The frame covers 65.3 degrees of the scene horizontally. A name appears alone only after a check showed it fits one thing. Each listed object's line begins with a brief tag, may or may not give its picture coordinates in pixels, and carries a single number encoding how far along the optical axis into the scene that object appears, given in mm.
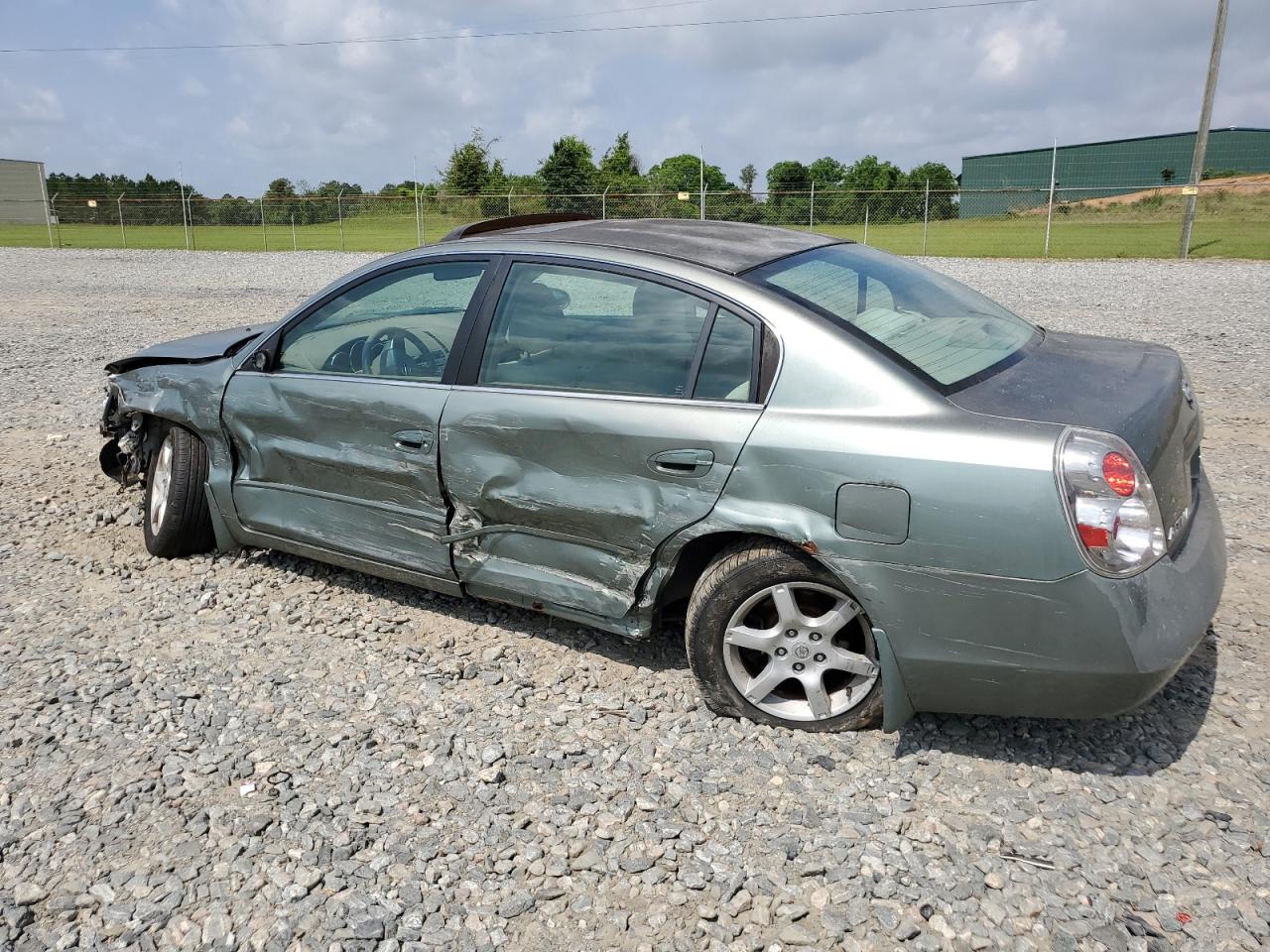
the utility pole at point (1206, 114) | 22547
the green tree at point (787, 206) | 31078
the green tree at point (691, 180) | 46719
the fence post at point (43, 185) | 50797
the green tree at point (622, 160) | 62125
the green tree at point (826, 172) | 58375
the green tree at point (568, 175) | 32594
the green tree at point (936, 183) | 32062
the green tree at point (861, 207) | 31414
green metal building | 51344
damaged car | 2734
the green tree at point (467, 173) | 41062
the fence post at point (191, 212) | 35928
